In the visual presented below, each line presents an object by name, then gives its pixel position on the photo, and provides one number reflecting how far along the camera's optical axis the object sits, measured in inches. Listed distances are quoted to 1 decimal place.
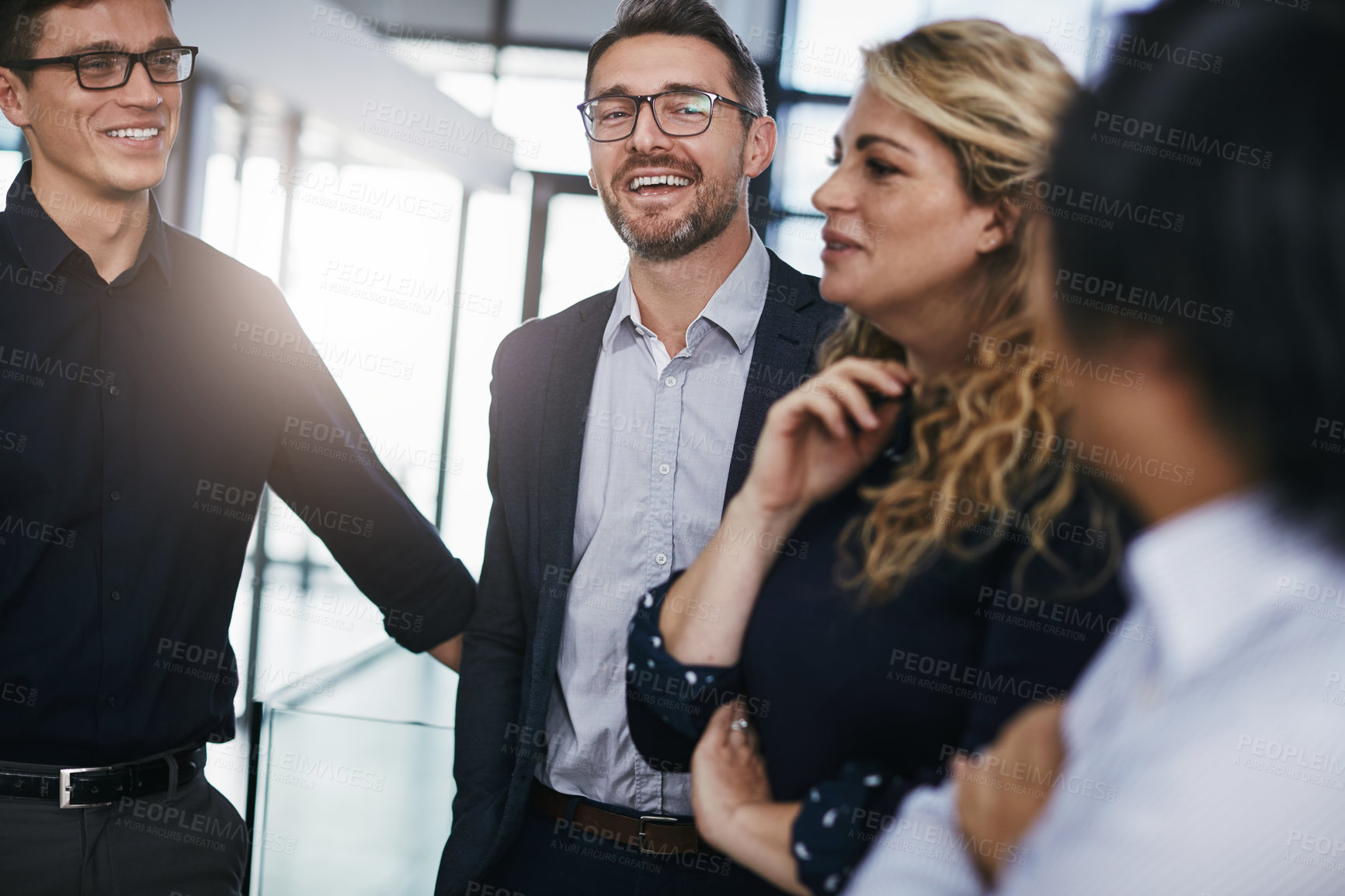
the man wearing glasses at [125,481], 66.2
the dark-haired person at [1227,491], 26.3
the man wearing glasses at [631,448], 62.0
